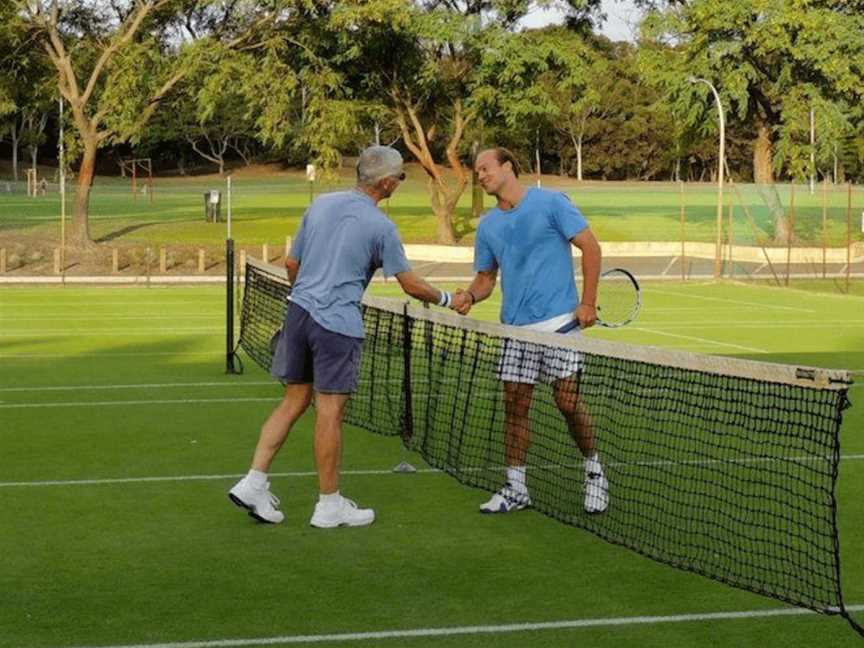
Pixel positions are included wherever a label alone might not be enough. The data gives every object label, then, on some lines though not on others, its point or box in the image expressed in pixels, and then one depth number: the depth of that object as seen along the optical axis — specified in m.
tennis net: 8.38
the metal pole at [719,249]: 38.76
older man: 9.21
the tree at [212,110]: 44.25
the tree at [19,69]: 44.06
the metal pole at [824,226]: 36.81
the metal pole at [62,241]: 40.44
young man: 9.66
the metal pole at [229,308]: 17.97
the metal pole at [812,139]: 53.47
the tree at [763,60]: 52.56
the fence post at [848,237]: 34.59
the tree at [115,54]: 44.31
